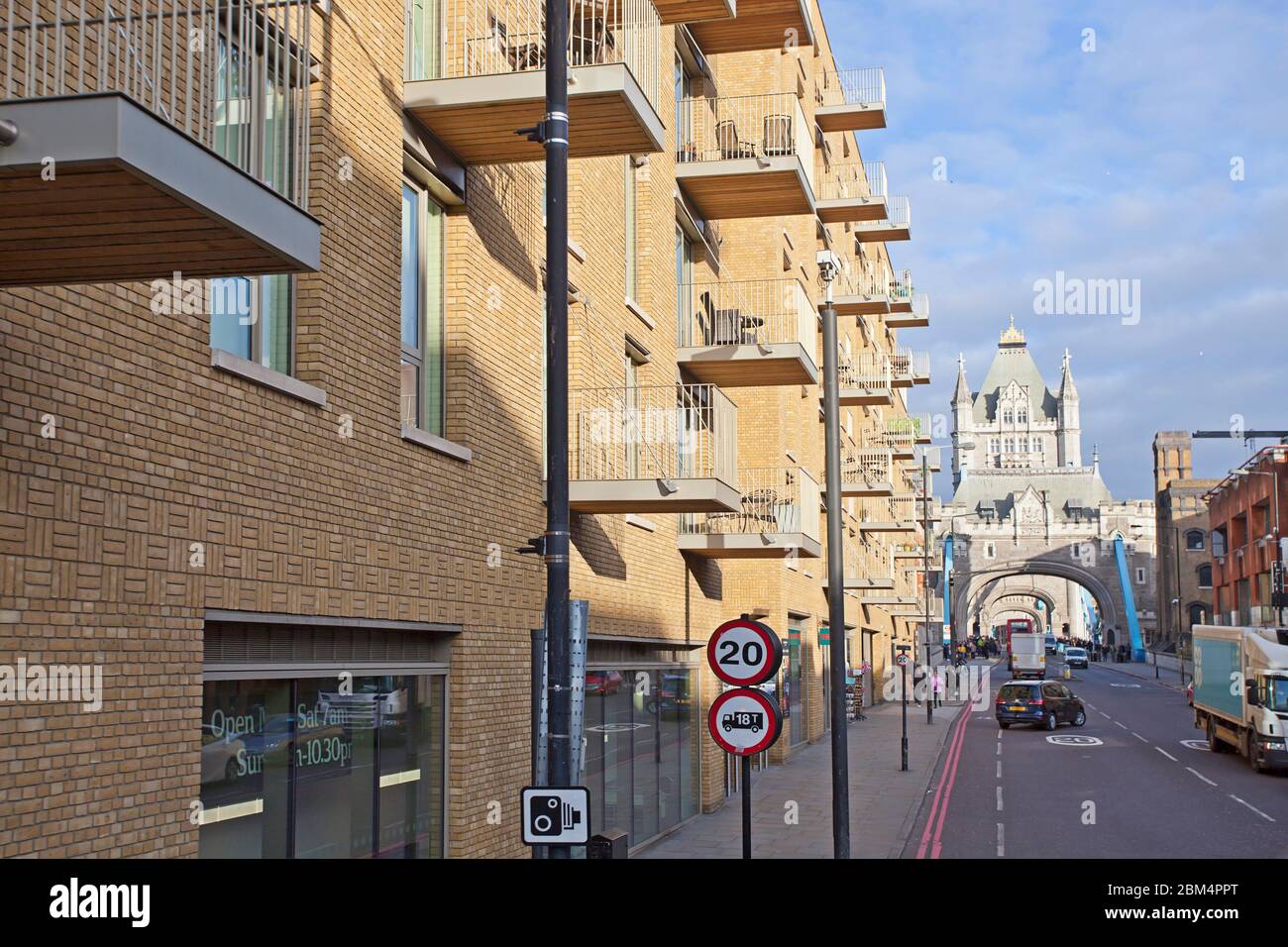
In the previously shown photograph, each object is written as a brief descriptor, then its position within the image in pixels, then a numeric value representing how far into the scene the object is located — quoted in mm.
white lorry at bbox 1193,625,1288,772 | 25062
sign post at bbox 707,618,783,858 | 9367
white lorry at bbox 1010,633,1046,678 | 67312
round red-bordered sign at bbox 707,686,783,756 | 9352
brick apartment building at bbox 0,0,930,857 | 5820
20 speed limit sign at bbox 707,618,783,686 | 9570
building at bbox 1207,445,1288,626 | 57281
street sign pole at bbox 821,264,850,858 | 13164
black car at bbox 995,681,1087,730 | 37562
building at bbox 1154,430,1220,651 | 100875
